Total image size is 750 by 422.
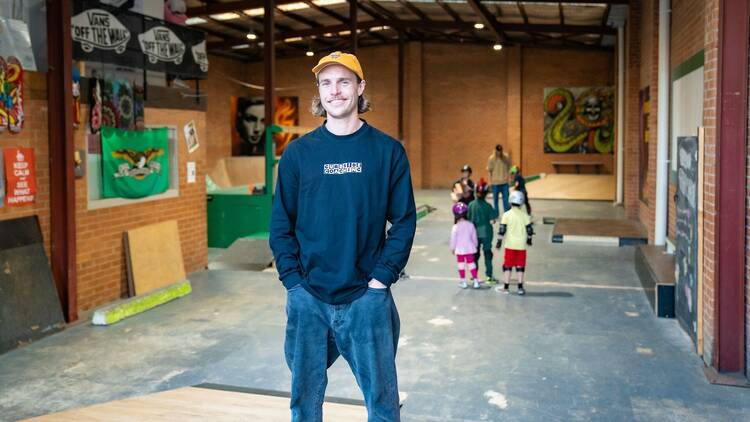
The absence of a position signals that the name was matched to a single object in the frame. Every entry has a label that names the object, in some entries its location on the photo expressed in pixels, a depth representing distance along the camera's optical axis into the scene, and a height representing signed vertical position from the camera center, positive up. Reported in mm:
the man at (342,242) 3186 -332
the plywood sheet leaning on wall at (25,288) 7309 -1242
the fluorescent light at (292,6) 19734 +4522
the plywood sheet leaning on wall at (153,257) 9578 -1213
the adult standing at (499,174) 16406 -164
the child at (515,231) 8969 -804
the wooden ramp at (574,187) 23188 -691
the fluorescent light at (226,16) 20306 +4377
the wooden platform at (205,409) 4582 -1583
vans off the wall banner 8555 +1732
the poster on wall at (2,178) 7344 -67
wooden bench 25906 +77
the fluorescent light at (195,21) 20256 +4279
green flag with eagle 9242 +110
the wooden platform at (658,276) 8078 -1336
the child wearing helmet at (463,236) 9219 -893
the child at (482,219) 9820 -710
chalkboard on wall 6773 -690
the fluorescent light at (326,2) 19631 +4583
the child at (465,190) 9719 -352
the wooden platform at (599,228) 13951 -1284
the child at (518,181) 14094 -286
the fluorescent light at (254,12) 19911 +4396
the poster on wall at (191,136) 11164 +527
